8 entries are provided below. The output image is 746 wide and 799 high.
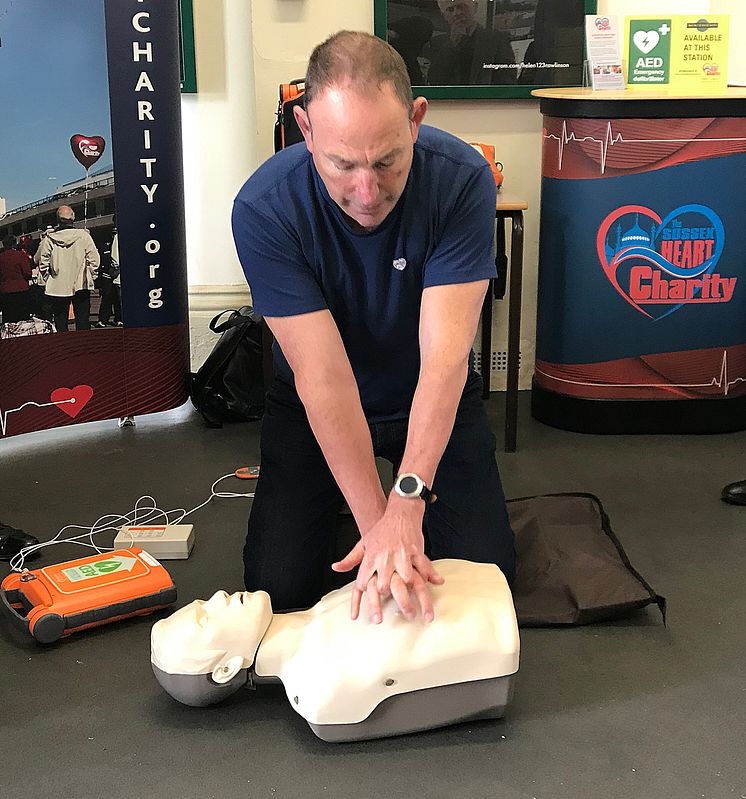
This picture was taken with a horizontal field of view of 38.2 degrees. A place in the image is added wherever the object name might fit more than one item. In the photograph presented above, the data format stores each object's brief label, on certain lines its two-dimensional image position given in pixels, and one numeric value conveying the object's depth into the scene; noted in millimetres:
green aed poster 2994
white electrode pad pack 2348
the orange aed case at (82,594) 1963
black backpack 3186
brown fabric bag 2016
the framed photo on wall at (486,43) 3150
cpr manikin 1596
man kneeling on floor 1531
